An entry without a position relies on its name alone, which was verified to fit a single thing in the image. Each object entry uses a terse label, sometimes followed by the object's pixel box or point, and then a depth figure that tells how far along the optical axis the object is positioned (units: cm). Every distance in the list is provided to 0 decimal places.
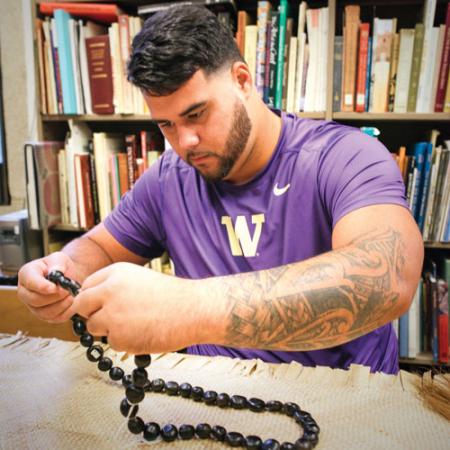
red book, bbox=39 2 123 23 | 157
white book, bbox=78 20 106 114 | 163
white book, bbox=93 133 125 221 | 170
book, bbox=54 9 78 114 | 161
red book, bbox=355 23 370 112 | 139
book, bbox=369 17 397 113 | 138
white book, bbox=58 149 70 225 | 176
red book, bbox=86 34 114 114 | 161
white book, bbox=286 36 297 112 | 145
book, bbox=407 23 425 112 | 136
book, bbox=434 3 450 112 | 134
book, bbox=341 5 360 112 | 139
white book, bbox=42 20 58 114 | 165
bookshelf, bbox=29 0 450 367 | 142
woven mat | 54
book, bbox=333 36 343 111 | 143
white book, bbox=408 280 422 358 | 152
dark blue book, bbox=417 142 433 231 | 142
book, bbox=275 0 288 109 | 142
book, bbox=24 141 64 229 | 166
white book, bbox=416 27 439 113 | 135
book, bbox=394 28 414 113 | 138
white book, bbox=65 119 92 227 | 173
